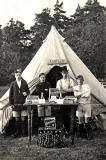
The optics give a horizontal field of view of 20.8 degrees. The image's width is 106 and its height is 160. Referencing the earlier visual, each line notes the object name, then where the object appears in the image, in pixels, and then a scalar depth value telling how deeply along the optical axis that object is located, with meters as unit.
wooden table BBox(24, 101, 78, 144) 5.88
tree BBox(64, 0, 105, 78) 21.97
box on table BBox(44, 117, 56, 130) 6.05
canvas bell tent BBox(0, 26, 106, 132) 7.51
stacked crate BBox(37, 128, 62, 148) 5.80
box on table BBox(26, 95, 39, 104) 6.06
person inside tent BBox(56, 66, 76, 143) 6.61
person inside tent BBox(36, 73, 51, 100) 6.68
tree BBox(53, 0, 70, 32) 32.38
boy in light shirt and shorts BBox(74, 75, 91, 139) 6.36
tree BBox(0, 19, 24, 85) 29.38
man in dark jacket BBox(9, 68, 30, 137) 6.63
